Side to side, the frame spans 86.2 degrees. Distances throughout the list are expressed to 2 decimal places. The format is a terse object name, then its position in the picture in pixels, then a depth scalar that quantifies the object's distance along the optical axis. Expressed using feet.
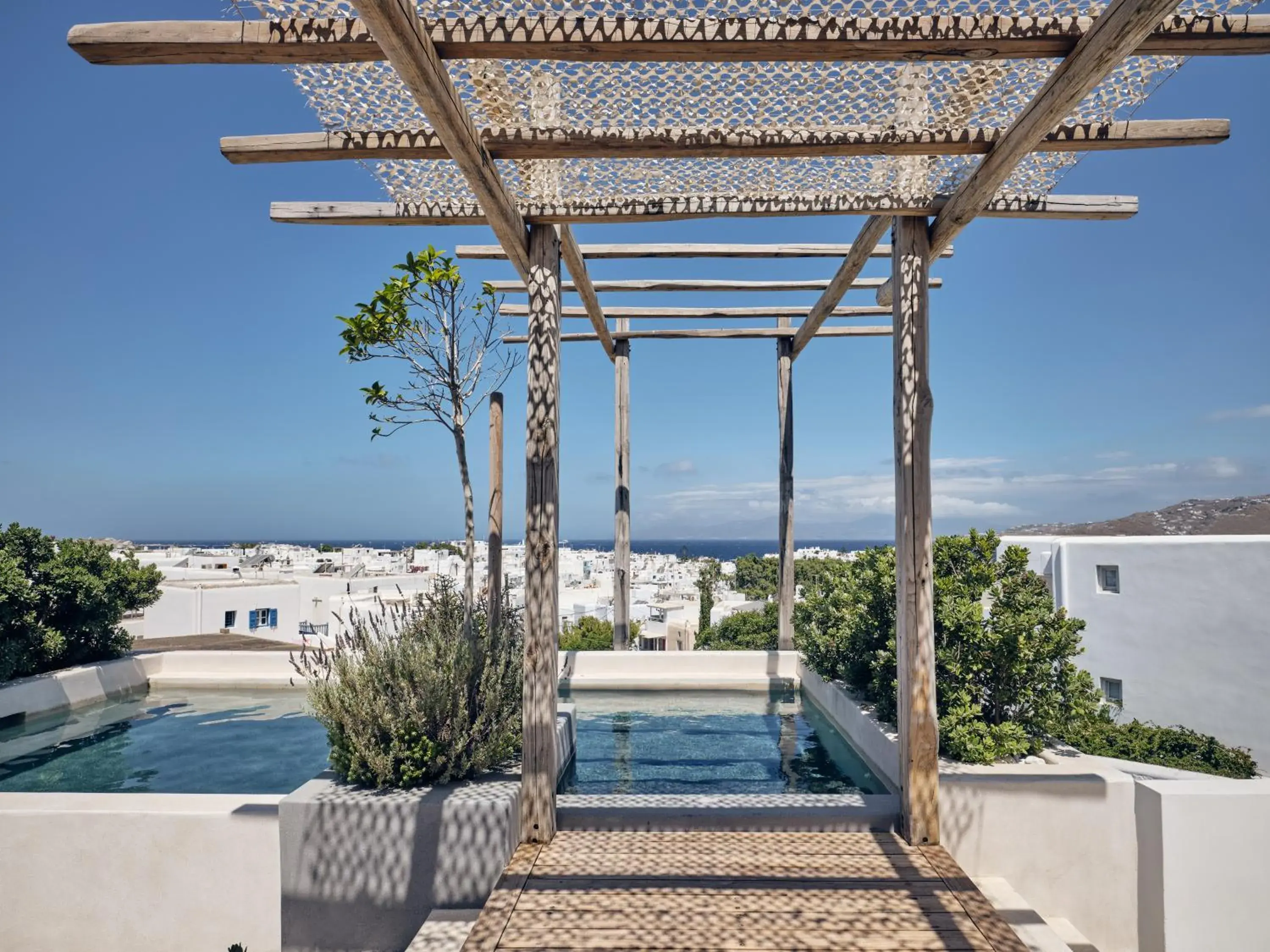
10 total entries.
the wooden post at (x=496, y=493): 15.57
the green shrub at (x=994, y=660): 11.73
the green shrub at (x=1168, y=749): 16.29
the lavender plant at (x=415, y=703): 10.00
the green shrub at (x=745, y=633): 28.58
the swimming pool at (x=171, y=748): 13.79
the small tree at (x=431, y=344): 15.61
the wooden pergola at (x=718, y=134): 6.36
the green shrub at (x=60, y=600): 20.72
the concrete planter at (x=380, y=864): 9.06
